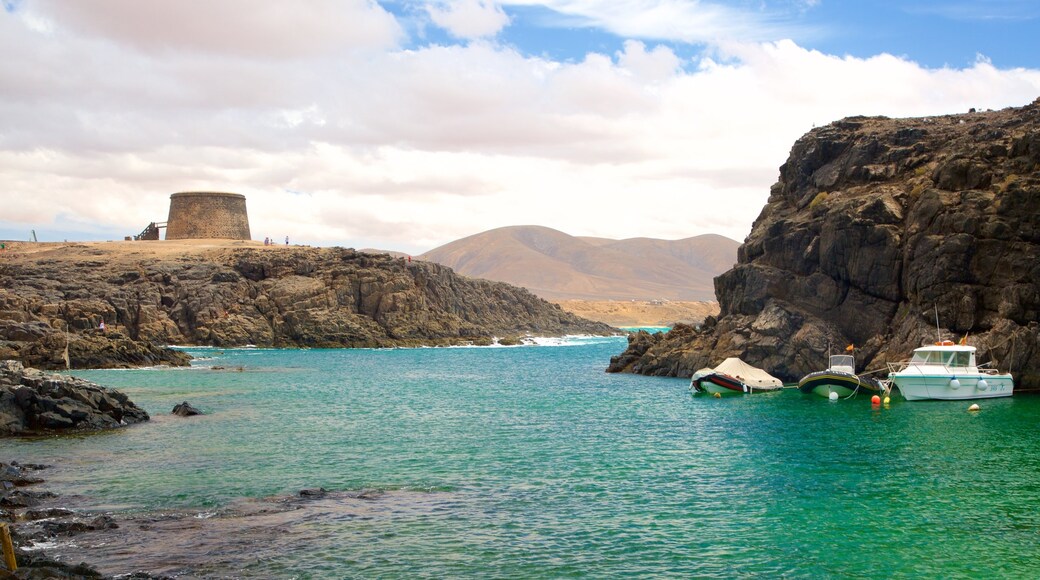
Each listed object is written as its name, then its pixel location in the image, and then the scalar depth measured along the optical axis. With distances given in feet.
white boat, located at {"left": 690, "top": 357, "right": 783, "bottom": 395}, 203.00
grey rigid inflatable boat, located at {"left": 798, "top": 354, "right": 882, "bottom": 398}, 185.70
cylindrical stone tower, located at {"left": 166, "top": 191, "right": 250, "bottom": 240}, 590.14
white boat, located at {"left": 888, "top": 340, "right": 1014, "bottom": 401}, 173.06
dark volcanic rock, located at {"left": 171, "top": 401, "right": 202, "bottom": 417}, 159.74
